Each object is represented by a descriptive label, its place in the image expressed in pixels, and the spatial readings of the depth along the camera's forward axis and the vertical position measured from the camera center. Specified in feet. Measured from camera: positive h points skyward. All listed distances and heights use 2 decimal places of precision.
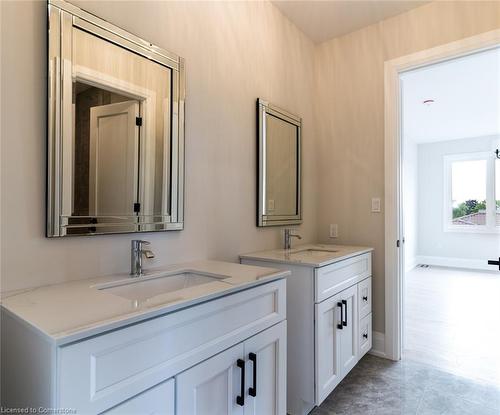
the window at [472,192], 18.61 +1.00
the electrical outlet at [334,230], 8.75 -0.59
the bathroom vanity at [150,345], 2.35 -1.24
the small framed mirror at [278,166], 6.96 +1.00
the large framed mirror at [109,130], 3.73 +1.07
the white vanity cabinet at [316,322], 5.42 -2.06
